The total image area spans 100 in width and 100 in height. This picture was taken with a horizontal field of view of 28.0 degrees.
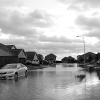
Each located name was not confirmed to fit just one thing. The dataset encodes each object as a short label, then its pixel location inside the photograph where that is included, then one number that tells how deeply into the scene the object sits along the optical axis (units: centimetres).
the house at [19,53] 6023
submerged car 1848
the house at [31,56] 8912
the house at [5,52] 5589
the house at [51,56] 17874
